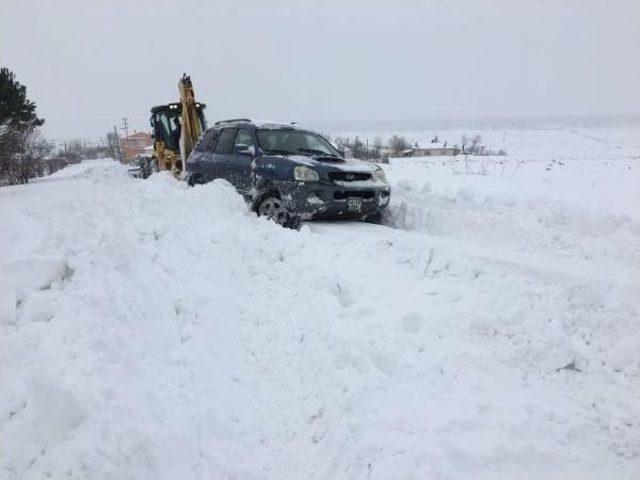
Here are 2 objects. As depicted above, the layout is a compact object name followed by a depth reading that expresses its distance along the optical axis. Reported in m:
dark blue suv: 7.57
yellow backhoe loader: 16.19
